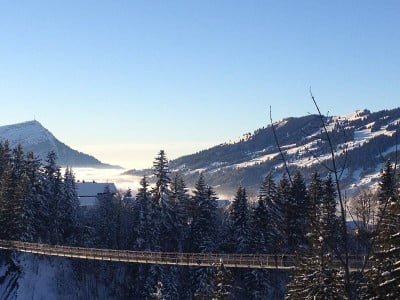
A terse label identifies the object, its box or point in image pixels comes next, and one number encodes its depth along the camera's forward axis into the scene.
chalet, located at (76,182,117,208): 154.38
